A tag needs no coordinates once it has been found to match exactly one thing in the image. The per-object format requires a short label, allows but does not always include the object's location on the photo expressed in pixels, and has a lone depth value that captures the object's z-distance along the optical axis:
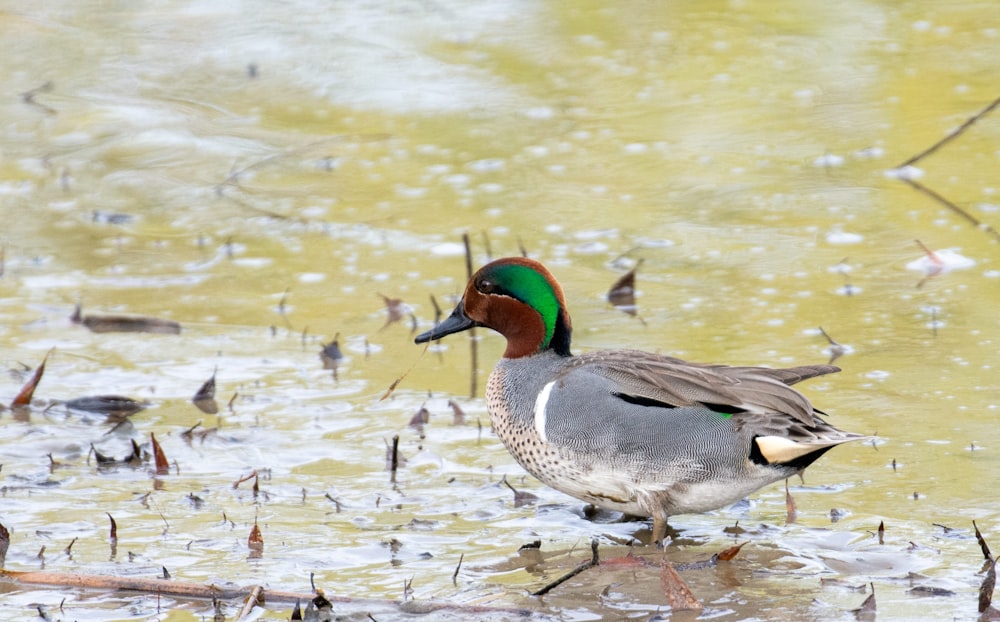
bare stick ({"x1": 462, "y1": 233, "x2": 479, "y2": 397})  11.33
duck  8.36
